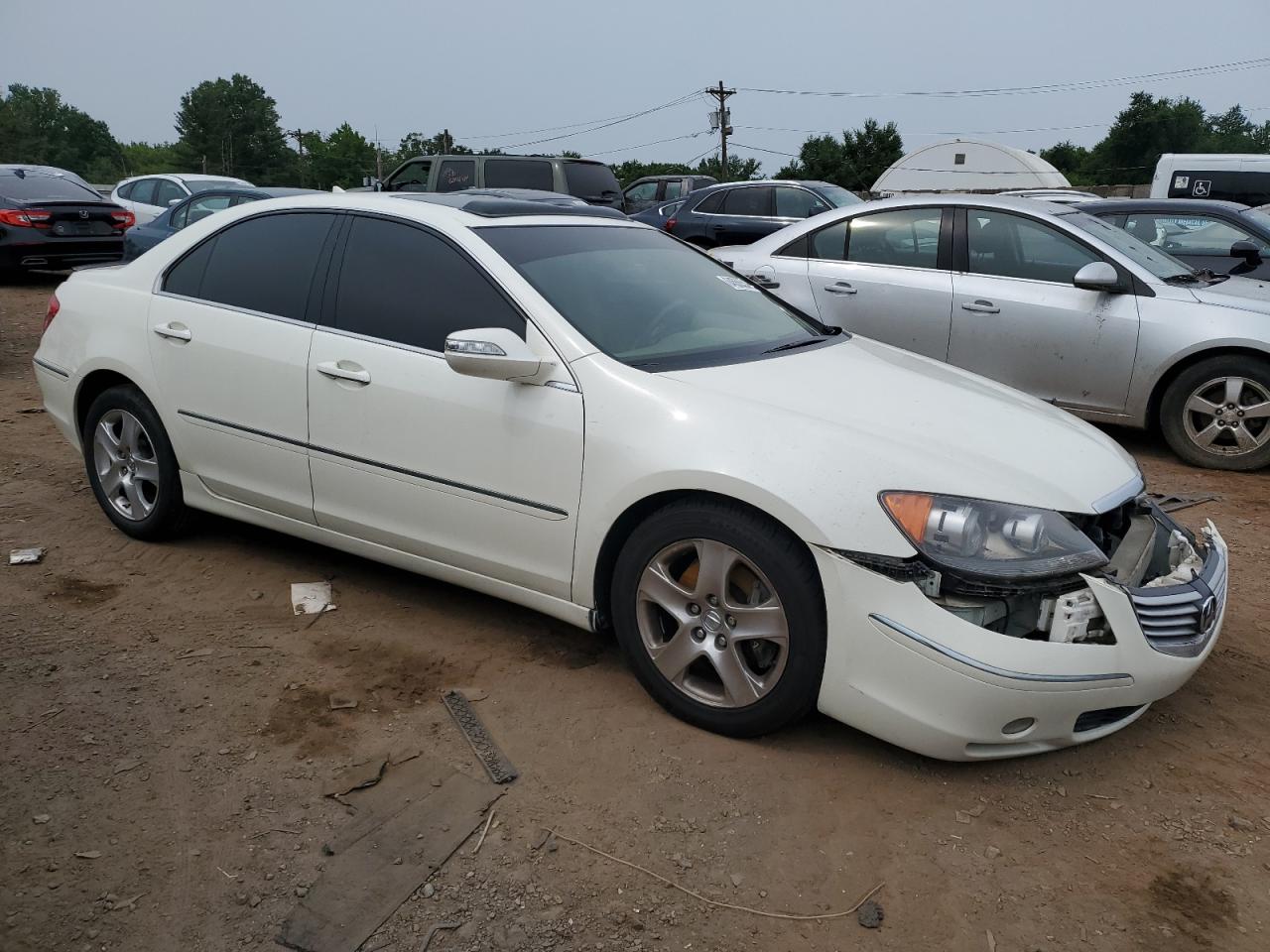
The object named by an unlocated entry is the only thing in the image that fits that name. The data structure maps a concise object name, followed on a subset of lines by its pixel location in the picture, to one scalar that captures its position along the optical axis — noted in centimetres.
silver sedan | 616
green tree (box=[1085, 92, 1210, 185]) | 7169
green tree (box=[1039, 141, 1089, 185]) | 7362
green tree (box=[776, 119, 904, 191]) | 6600
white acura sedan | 282
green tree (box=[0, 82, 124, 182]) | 8794
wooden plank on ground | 241
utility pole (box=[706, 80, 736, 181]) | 4912
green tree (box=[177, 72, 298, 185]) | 9131
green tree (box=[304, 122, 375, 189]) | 9600
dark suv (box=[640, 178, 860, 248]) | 1405
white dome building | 3716
